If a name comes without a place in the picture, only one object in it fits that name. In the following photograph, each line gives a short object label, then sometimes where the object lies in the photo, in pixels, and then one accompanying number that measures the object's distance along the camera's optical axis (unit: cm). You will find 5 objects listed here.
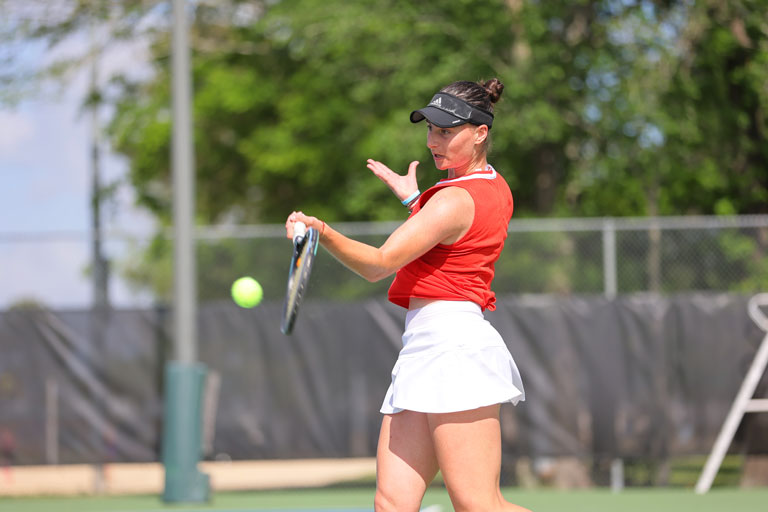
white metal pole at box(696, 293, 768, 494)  1744
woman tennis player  659
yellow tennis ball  733
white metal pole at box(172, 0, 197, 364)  1705
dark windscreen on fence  1766
